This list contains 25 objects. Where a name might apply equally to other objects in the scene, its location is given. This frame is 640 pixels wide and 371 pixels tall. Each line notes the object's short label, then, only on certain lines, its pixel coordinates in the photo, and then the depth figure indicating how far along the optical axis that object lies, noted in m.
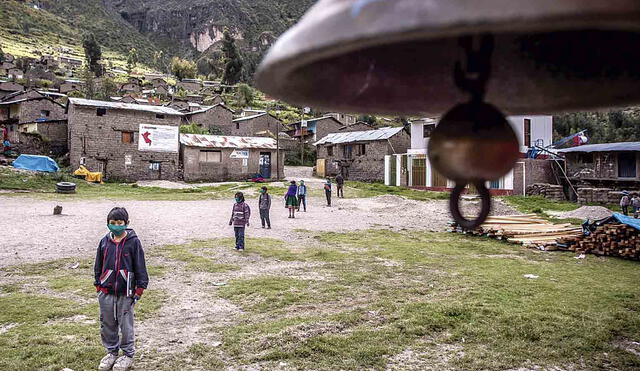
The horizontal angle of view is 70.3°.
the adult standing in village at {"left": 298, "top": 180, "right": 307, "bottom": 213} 19.67
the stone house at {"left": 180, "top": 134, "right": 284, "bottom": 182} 33.88
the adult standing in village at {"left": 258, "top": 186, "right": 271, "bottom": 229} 14.36
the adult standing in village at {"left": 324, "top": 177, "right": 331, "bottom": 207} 22.34
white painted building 28.24
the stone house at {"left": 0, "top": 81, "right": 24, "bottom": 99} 53.08
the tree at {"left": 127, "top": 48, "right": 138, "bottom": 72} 90.53
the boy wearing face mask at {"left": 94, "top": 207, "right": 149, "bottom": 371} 4.74
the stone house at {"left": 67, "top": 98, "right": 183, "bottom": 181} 30.78
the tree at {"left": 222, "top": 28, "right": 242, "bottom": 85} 79.50
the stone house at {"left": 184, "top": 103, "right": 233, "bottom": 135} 48.44
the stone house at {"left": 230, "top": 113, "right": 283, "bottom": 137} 49.34
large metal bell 0.66
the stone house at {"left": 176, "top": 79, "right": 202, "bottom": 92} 77.12
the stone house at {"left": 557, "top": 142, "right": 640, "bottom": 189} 26.02
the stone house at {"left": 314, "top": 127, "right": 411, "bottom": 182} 36.19
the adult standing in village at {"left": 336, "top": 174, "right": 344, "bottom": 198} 26.68
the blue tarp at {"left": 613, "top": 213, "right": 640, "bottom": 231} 10.76
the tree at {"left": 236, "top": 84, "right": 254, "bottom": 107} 68.38
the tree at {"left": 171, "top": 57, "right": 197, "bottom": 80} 87.06
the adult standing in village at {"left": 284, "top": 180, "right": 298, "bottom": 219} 17.70
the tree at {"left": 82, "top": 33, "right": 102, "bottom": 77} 79.71
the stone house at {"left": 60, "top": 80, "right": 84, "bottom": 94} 62.91
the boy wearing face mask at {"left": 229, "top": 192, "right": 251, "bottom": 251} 10.66
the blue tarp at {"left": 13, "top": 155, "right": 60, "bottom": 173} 28.62
